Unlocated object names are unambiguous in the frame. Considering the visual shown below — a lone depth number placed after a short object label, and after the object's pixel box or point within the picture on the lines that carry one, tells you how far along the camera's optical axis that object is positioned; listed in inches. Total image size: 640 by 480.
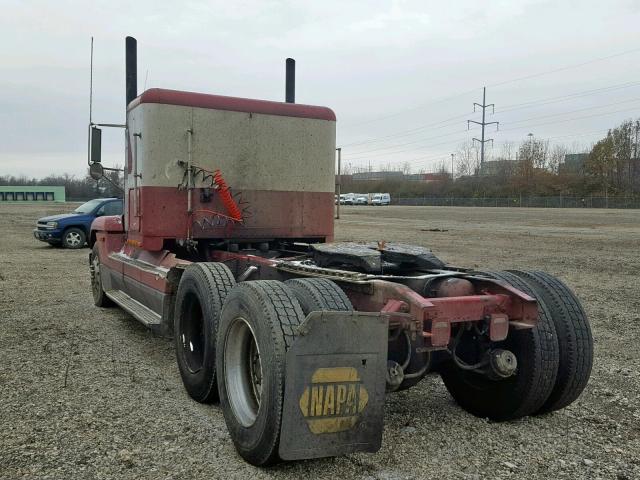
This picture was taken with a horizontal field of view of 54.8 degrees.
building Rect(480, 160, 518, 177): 3549.0
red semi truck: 127.8
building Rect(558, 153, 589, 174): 3196.9
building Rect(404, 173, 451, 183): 3943.2
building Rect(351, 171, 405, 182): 4626.0
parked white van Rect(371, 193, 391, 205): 3272.6
